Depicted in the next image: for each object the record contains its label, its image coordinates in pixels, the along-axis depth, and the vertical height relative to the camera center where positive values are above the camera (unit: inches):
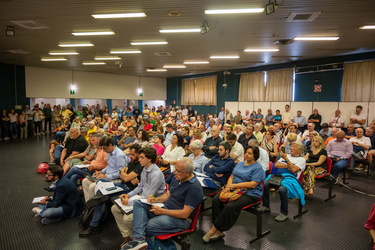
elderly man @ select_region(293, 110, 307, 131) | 385.6 -19.4
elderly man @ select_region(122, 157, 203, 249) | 88.7 -41.6
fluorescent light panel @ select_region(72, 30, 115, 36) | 249.9 +79.4
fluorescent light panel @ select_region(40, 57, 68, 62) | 411.9 +83.1
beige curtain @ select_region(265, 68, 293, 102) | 433.4 +44.0
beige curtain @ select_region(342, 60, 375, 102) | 339.3 +41.8
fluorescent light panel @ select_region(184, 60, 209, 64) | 435.2 +84.7
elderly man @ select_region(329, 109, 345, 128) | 343.1 -18.1
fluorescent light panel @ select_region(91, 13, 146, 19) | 197.6 +78.3
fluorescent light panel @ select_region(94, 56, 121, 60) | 404.6 +83.1
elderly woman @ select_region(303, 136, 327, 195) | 155.1 -38.6
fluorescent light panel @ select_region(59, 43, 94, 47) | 305.5 +80.8
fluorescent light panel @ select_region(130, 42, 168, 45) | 296.0 +80.9
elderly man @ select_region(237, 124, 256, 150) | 209.8 -26.7
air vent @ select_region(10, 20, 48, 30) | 217.6 +77.8
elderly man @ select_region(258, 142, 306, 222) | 132.0 -41.6
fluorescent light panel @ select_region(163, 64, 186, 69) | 478.3 +85.9
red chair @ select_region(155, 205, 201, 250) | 86.4 -49.3
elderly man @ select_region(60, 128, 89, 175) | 191.5 -35.1
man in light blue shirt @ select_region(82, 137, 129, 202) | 142.5 -36.2
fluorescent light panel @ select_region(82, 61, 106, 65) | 459.2 +84.2
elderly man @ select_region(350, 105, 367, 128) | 327.9 -12.6
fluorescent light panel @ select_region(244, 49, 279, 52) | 330.7 +82.9
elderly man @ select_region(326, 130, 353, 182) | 193.5 -37.7
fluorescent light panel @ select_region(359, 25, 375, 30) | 218.1 +79.0
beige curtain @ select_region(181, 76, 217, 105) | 581.3 +43.1
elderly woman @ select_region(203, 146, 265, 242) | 108.7 -42.9
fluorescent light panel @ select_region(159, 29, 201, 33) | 239.0 +79.3
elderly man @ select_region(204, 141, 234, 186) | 134.1 -34.7
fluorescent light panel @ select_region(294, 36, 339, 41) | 260.7 +81.0
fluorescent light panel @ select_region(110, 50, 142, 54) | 344.7 +81.7
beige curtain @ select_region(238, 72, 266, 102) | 479.2 +43.1
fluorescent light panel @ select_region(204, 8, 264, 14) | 183.5 +77.6
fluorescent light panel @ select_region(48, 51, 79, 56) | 356.8 +81.7
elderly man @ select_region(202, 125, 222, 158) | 186.5 -30.5
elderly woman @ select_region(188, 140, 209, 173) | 153.2 -34.0
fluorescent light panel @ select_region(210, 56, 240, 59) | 386.0 +84.1
